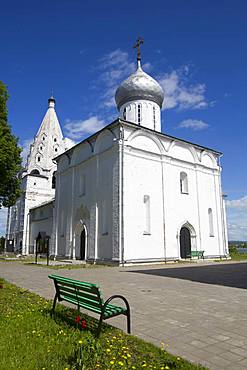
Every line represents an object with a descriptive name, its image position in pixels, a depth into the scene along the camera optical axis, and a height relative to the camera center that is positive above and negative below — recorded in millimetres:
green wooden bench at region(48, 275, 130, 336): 4426 -921
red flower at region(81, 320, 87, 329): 4798 -1327
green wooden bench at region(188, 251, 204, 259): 22922 -941
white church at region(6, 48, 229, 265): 19828 +3771
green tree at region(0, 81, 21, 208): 16234 +4689
